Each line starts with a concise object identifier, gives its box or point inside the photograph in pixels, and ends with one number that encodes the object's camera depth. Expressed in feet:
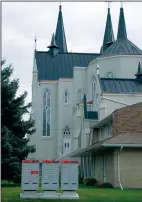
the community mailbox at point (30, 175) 53.42
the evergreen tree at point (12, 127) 76.23
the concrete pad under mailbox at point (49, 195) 52.29
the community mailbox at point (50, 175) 53.88
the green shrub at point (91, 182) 93.74
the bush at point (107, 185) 81.76
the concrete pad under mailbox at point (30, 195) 52.15
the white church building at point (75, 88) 152.10
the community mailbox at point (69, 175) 54.29
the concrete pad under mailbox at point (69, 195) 52.31
